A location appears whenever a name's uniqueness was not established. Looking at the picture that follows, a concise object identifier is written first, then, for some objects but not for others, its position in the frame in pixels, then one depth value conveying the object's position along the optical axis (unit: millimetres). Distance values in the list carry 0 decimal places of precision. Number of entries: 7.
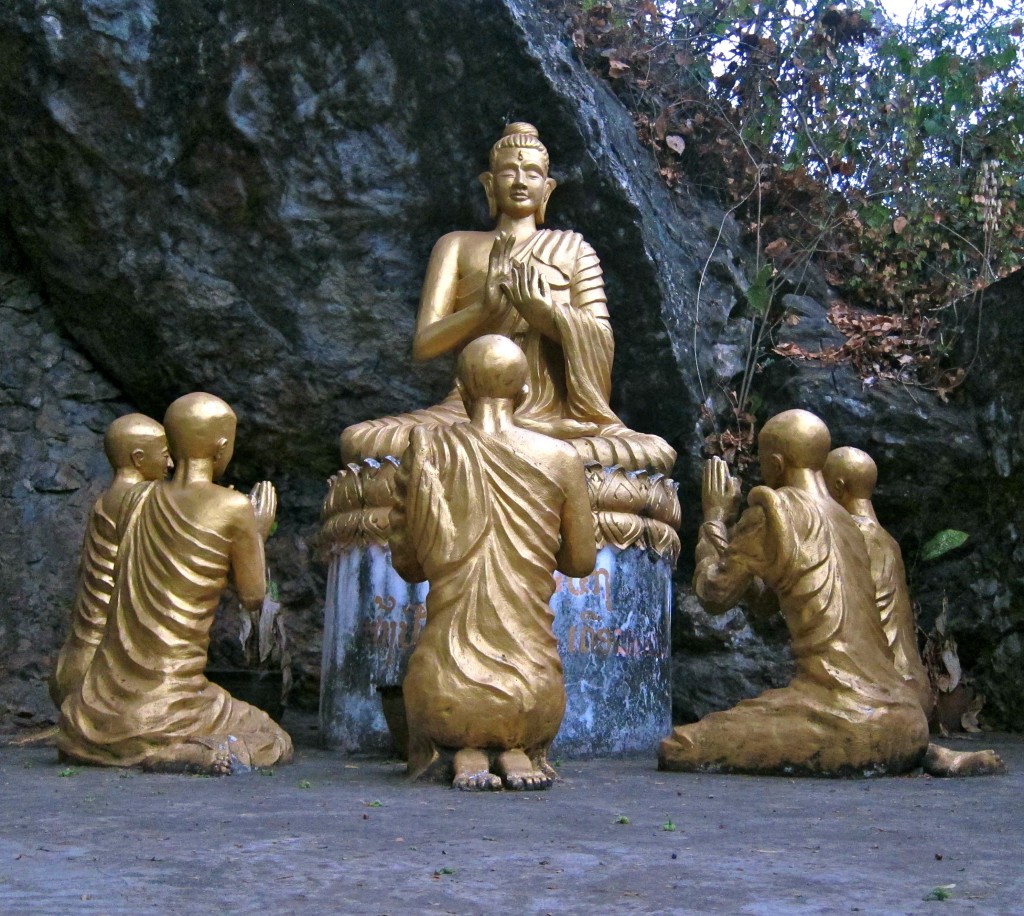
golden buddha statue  6773
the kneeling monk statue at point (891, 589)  5266
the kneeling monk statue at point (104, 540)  5820
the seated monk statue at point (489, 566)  4520
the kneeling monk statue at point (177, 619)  5156
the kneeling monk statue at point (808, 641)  5078
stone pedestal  6344
